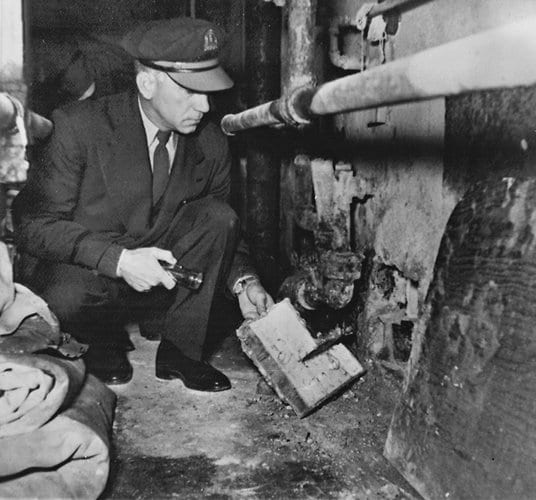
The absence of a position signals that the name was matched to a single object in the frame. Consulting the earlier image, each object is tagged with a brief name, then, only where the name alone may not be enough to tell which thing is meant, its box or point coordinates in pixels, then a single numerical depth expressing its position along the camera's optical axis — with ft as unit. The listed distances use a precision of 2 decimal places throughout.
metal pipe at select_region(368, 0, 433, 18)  6.83
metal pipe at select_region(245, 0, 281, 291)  11.43
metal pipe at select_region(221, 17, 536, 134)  2.85
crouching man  7.81
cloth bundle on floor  4.38
